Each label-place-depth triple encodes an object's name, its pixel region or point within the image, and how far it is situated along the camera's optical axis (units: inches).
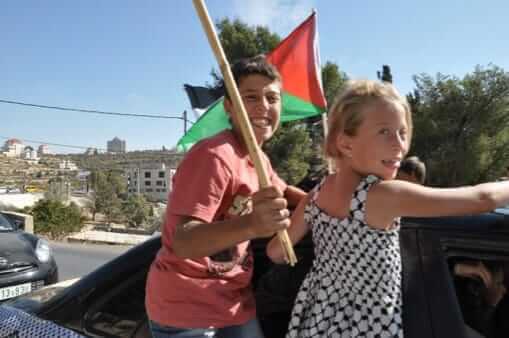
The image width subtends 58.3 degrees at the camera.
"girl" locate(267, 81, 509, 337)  46.0
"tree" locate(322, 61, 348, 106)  876.0
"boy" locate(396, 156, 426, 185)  121.0
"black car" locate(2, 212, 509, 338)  50.3
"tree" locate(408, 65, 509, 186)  823.1
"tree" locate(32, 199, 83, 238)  709.9
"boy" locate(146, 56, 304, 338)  48.3
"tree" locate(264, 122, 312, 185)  831.7
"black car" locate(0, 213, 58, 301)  218.7
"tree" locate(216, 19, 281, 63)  882.8
